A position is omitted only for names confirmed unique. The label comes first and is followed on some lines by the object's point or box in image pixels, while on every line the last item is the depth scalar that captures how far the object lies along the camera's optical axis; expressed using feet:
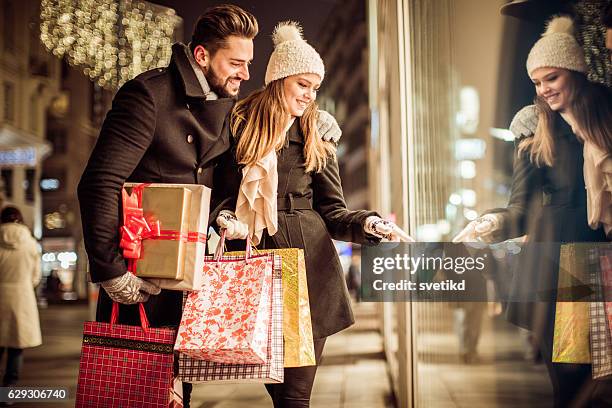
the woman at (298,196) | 7.88
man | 7.09
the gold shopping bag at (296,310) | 7.61
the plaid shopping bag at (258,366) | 7.32
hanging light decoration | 9.52
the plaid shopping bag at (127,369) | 7.31
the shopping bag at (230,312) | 7.10
